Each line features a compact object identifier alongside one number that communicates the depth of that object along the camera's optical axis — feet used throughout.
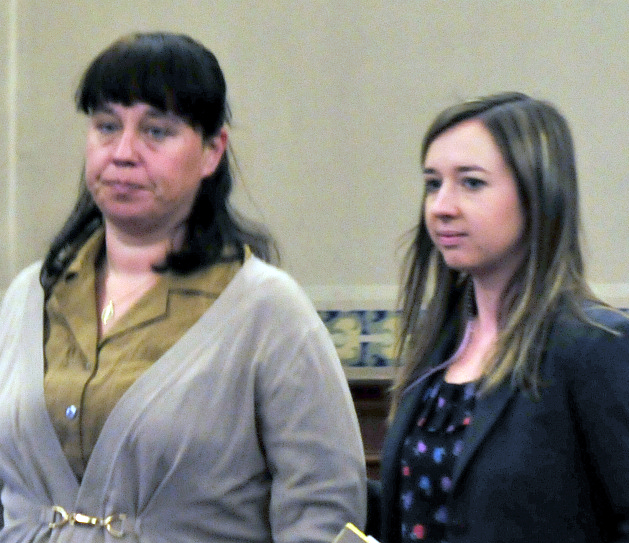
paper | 14.47
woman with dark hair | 15.64
